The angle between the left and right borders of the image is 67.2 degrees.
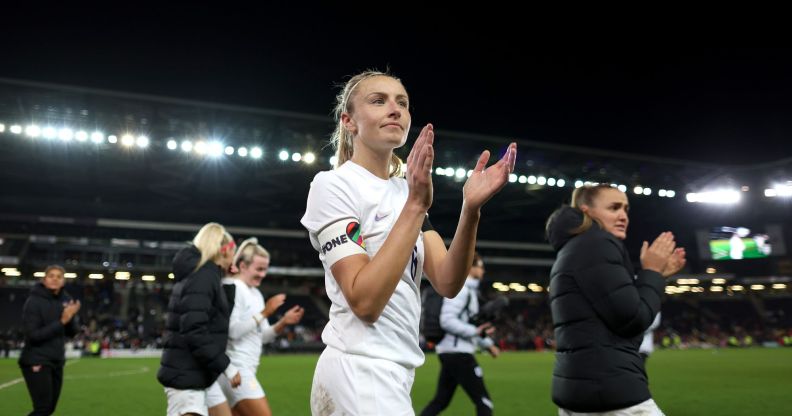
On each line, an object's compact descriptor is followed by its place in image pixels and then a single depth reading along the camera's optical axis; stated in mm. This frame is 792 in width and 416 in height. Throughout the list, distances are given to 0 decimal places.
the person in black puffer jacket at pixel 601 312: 2979
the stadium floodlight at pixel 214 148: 34156
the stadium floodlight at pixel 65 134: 31188
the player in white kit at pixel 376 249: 1761
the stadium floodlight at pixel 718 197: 46938
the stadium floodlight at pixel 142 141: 32375
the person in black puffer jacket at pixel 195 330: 4453
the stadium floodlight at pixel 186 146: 33375
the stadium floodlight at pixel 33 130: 30984
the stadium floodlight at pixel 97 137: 31711
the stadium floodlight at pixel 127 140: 32281
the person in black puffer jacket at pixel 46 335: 6645
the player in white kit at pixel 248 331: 5141
